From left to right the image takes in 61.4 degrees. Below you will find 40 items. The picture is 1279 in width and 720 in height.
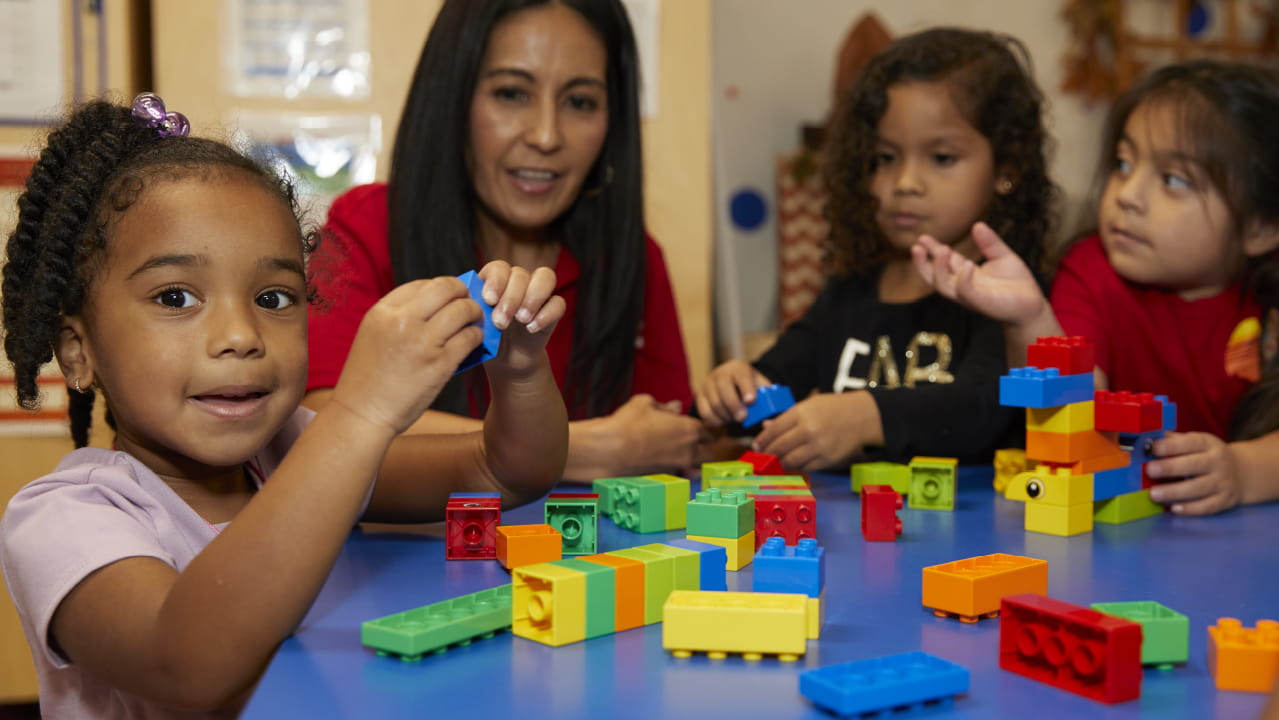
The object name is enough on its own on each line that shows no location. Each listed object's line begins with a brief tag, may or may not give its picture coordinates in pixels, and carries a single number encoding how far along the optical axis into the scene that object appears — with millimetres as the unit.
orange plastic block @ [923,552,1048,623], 654
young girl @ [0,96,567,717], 623
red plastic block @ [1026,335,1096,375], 964
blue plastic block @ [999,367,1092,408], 938
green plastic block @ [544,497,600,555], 825
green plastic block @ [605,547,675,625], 651
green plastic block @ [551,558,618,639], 618
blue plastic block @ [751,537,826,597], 657
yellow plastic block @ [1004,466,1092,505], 919
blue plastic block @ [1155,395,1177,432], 1054
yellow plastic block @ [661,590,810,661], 584
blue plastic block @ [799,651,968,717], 503
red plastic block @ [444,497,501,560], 805
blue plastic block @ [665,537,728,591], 702
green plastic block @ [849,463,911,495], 1095
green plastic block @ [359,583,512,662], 577
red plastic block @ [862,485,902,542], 891
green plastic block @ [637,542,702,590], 682
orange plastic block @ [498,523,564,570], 754
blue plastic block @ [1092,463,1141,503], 957
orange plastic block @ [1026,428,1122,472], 947
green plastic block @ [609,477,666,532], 911
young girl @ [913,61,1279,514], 1448
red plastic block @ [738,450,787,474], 1121
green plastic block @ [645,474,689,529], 928
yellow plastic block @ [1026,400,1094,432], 954
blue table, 524
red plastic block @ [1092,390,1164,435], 972
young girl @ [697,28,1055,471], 1577
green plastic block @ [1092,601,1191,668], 572
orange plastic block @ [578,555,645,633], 634
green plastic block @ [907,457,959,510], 1029
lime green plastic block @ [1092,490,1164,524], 982
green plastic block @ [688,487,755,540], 787
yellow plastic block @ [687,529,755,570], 783
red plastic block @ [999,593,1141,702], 529
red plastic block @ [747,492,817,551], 823
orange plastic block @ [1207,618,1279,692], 538
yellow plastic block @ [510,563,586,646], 604
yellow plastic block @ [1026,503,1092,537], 917
